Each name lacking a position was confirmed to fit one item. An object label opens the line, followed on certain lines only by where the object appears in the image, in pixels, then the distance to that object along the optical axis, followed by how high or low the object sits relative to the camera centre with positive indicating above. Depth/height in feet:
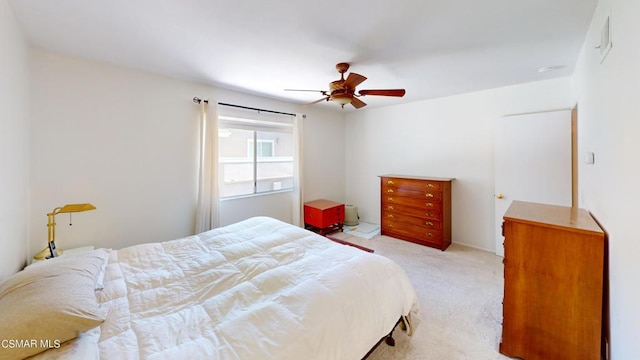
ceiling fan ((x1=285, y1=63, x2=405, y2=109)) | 7.91 +3.03
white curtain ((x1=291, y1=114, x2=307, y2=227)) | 14.12 +0.44
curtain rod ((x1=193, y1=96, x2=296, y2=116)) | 10.39 +3.57
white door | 9.66 +0.87
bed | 3.27 -2.21
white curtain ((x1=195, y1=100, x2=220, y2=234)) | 10.53 +0.42
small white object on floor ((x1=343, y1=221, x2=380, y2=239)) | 14.15 -3.17
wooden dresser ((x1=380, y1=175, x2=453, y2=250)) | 11.83 -1.56
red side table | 13.69 -2.17
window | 12.14 +1.36
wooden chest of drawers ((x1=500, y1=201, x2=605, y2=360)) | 4.69 -2.24
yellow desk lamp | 6.11 -1.17
